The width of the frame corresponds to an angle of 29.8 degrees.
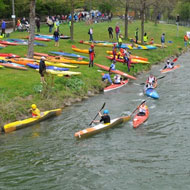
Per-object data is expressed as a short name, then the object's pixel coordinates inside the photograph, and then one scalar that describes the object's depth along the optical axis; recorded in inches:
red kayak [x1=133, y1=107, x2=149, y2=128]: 647.1
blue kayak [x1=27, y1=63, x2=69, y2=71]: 935.3
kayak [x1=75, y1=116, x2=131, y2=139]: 591.7
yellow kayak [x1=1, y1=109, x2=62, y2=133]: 625.9
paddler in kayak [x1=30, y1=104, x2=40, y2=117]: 665.0
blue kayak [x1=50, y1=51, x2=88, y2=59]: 1113.3
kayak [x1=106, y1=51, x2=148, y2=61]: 1214.3
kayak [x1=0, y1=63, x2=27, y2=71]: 913.8
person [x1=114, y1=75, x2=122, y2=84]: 936.9
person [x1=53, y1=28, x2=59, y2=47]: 1178.0
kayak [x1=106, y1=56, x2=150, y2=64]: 1154.0
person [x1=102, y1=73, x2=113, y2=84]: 933.6
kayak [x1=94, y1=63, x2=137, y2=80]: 1015.6
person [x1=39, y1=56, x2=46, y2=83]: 781.9
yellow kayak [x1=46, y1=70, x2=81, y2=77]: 885.9
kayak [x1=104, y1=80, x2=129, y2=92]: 896.2
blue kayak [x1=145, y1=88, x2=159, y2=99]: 828.4
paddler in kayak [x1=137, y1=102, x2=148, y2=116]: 687.1
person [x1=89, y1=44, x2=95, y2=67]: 998.4
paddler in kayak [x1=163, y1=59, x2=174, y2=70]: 1136.2
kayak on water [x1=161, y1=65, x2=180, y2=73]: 1126.4
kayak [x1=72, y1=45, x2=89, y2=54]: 1202.0
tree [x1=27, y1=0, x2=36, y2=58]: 968.6
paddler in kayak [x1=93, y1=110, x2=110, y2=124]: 635.5
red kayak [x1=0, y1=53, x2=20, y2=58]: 1024.7
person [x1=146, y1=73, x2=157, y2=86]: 895.1
